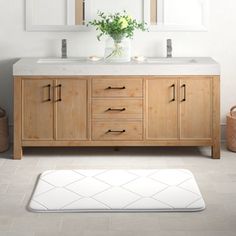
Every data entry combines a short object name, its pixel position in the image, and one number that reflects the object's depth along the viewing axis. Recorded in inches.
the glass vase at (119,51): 216.7
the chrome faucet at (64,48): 226.2
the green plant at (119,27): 215.8
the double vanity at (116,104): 209.9
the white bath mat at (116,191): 162.2
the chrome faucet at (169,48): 227.3
